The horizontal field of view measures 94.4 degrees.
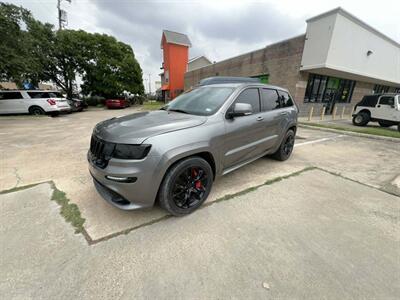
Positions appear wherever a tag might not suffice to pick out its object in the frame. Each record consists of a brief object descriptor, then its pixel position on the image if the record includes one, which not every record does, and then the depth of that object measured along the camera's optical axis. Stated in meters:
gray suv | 2.02
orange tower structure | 28.58
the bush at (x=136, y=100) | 29.25
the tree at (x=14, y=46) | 10.23
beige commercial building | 11.14
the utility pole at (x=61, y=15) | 22.59
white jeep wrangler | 9.28
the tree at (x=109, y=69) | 21.86
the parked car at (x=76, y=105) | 15.09
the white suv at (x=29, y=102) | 11.34
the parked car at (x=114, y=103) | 21.16
